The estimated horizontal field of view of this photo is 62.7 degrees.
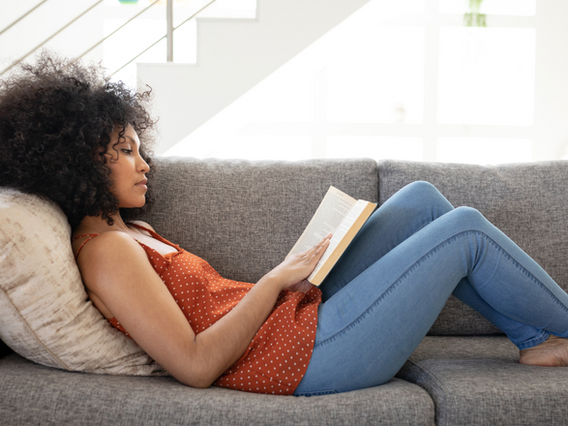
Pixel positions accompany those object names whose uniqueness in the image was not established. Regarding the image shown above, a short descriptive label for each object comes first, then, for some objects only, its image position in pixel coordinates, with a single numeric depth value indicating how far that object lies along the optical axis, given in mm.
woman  898
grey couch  1070
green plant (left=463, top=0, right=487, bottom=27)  3340
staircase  2580
